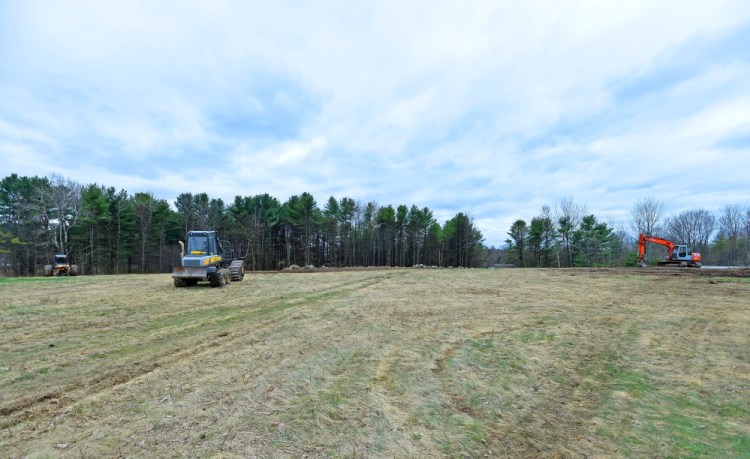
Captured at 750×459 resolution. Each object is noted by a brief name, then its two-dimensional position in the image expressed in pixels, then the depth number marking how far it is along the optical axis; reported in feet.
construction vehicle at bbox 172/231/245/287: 48.37
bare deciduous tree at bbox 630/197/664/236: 162.05
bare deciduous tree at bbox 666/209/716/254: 182.09
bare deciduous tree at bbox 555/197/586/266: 164.45
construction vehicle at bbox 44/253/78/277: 91.64
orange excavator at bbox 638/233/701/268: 93.68
